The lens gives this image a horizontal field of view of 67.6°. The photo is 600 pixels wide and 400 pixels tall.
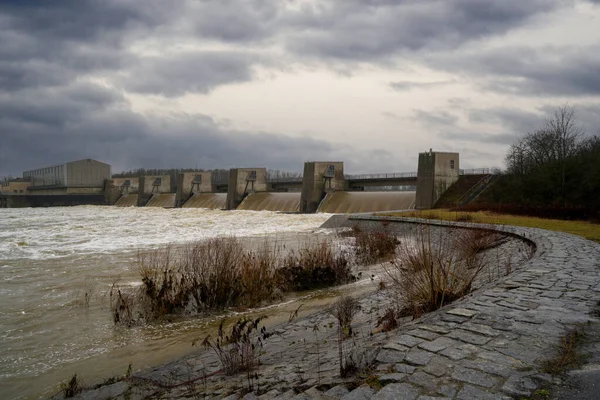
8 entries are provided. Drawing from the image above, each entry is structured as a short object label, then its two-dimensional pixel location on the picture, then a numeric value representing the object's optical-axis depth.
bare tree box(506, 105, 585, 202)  27.67
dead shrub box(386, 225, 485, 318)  6.06
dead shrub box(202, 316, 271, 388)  4.71
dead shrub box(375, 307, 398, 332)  5.45
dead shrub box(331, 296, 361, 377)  3.86
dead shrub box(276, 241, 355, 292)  10.47
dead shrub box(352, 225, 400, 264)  14.81
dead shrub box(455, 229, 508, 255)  12.77
